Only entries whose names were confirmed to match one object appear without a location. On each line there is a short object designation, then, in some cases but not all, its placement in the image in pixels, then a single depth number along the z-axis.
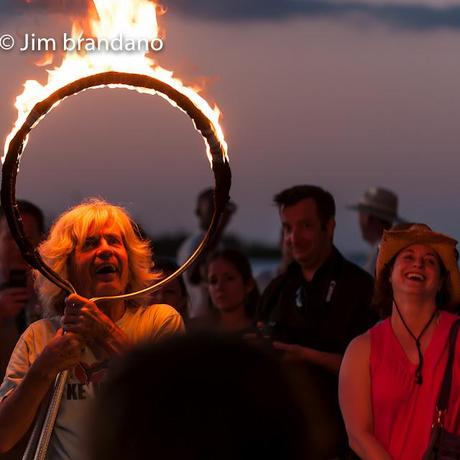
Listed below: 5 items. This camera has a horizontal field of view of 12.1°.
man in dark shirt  9.20
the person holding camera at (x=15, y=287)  9.71
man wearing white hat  12.63
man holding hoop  6.64
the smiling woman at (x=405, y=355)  7.81
